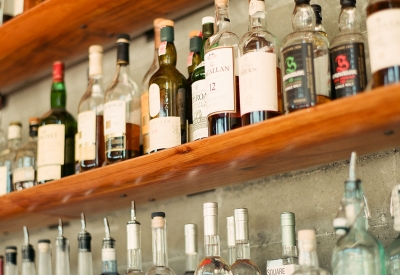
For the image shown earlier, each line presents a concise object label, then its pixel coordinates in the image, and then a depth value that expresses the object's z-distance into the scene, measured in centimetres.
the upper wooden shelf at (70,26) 204
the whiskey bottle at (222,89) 168
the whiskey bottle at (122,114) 191
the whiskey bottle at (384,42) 148
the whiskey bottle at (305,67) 159
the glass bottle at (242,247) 169
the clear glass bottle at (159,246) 177
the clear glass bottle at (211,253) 167
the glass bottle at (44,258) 205
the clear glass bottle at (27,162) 214
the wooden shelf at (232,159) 149
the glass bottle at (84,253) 196
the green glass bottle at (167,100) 179
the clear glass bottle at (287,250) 165
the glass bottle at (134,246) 181
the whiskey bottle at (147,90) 188
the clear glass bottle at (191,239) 175
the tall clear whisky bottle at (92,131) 197
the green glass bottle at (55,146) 204
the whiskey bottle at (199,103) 176
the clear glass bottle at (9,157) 218
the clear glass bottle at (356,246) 150
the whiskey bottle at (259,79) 163
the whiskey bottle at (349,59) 159
